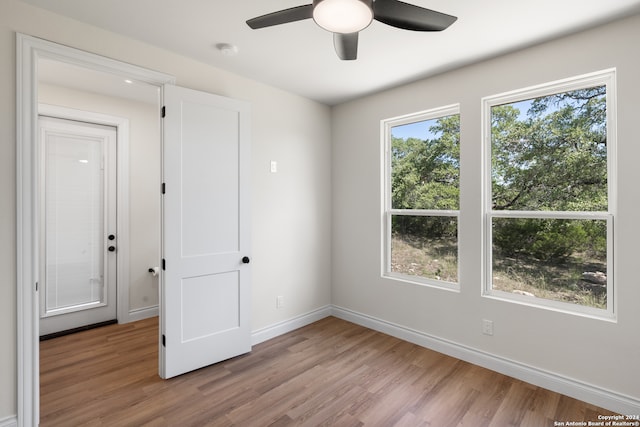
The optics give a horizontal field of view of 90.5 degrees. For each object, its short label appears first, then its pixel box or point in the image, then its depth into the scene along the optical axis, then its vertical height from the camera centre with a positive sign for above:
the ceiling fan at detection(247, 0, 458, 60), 1.35 +0.94
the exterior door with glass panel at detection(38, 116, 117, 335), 3.31 -0.10
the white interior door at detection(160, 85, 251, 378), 2.49 -0.14
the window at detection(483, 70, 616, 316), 2.23 +0.16
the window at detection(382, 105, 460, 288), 3.01 +0.18
